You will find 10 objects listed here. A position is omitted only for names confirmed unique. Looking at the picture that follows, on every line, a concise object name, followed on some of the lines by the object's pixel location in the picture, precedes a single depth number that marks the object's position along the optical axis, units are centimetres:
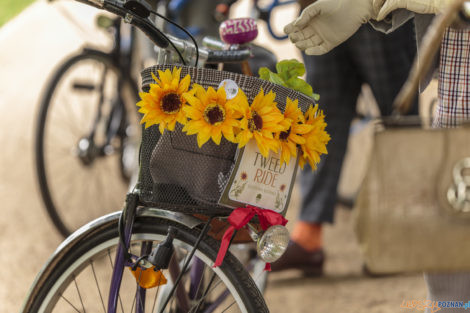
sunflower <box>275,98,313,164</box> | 420
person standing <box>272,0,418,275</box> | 520
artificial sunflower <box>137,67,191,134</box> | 417
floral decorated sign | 420
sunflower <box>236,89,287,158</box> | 416
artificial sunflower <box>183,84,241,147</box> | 415
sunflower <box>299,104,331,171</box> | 423
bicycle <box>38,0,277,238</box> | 617
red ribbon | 420
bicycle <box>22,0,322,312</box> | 424
